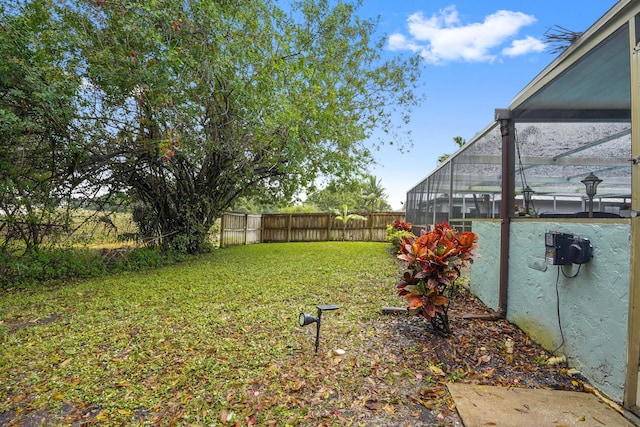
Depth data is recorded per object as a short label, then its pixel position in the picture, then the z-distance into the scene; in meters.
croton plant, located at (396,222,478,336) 2.70
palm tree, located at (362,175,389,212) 19.31
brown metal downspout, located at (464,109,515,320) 3.33
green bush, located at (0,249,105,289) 5.03
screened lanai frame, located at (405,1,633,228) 2.10
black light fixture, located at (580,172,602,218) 2.77
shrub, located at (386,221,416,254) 8.80
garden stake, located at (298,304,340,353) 2.44
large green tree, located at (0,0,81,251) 4.04
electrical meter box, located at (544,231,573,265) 2.21
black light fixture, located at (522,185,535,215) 3.25
